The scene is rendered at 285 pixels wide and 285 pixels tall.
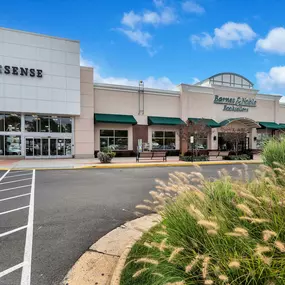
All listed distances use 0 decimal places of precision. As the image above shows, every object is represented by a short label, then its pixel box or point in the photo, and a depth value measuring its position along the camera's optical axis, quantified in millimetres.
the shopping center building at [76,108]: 23531
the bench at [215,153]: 24562
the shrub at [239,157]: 24069
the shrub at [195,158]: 22398
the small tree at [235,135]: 24731
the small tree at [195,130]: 24994
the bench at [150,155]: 22094
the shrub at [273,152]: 5934
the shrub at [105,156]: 19922
